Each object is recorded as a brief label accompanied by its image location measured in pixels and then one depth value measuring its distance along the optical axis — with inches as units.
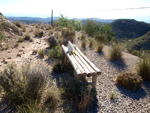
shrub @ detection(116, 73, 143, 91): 119.3
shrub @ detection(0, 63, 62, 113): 92.4
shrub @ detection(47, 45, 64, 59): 179.7
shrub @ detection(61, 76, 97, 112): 92.7
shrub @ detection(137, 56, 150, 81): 136.1
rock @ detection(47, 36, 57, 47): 268.7
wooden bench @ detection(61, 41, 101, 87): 106.3
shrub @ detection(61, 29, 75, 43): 324.7
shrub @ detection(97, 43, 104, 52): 234.0
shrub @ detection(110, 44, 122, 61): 194.6
